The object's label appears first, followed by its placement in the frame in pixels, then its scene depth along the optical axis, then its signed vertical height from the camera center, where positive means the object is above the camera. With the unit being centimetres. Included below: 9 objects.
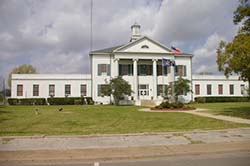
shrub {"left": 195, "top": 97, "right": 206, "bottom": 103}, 4744 -138
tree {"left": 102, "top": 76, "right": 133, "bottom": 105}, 4016 +73
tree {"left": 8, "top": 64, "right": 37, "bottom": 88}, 7900 +739
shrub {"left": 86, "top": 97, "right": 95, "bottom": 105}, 4428 -139
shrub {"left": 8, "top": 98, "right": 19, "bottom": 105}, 4294 -131
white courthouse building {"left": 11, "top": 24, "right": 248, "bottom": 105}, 4481 +293
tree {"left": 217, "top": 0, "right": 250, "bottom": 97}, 1578 +258
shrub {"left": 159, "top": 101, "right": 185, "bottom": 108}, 2802 -135
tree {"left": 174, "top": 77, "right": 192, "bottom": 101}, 4178 +97
